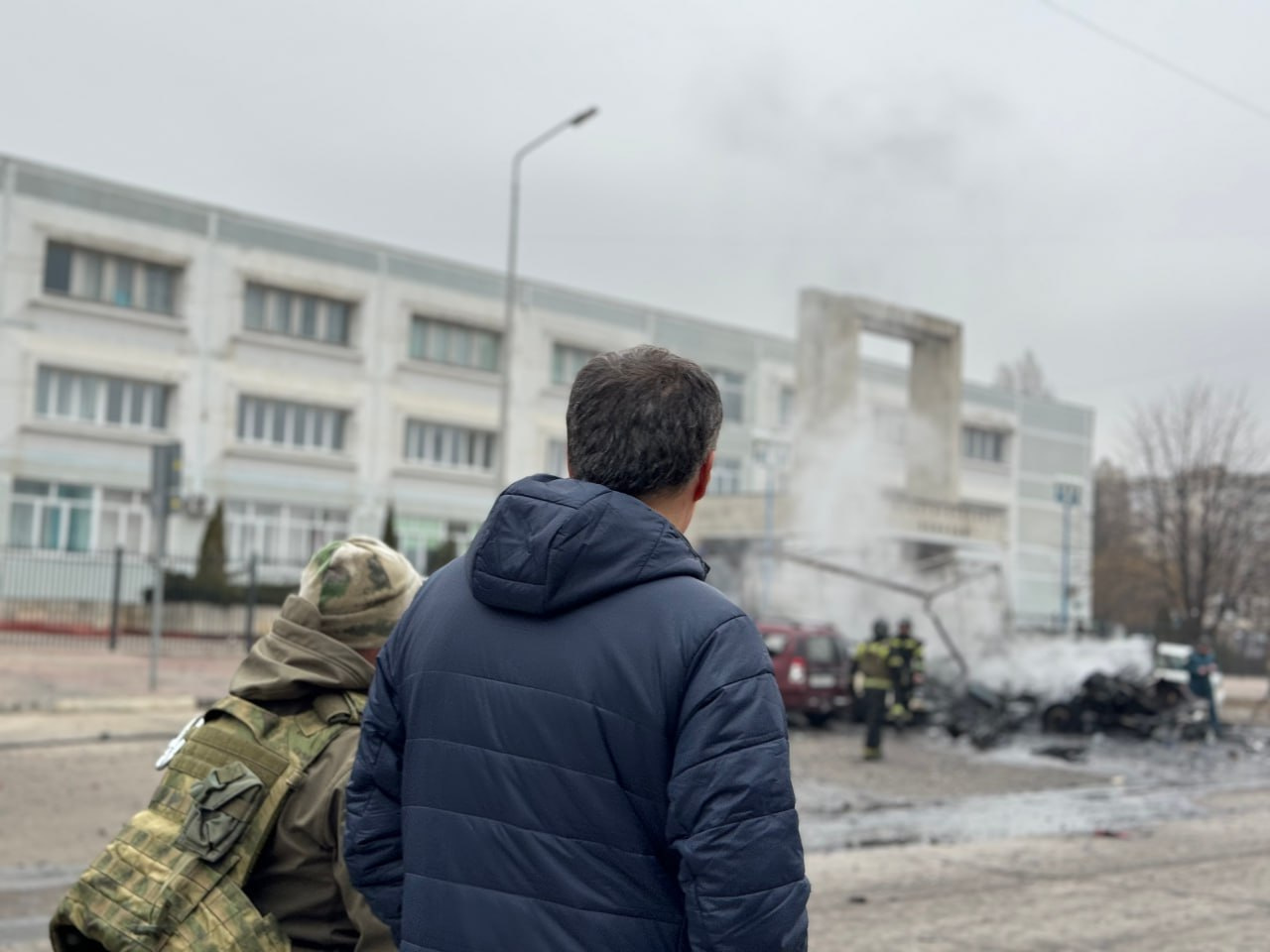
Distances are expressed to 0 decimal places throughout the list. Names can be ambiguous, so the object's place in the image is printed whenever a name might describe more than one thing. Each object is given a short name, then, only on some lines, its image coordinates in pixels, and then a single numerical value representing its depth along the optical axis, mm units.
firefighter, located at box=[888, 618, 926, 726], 16984
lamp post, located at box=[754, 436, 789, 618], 28344
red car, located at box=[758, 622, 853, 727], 19000
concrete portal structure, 31953
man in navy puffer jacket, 1772
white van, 22328
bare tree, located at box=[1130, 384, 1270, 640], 30547
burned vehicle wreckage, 19578
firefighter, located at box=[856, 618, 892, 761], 15297
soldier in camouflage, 2426
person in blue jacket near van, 19969
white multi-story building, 33281
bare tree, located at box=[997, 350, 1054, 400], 86356
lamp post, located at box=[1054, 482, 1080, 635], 44219
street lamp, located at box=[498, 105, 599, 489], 26391
